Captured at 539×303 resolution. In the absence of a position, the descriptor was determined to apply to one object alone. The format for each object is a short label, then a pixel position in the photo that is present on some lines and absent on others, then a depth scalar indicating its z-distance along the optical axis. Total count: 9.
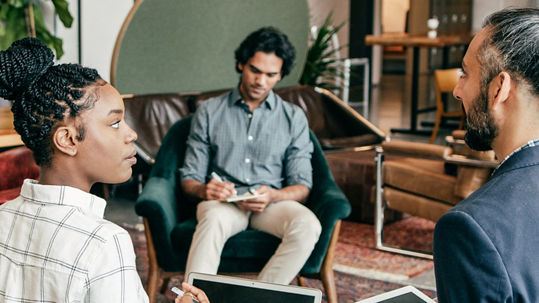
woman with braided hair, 1.20
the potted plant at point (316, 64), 6.01
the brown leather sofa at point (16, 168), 3.13
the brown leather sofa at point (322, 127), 4.41
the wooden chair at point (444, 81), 6.93
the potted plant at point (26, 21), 4.26
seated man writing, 2.92
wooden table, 7.75
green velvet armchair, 2.83
